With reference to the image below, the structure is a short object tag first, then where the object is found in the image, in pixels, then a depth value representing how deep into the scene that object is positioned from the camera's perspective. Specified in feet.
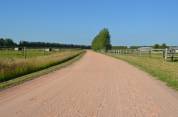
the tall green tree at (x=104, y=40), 269.58
